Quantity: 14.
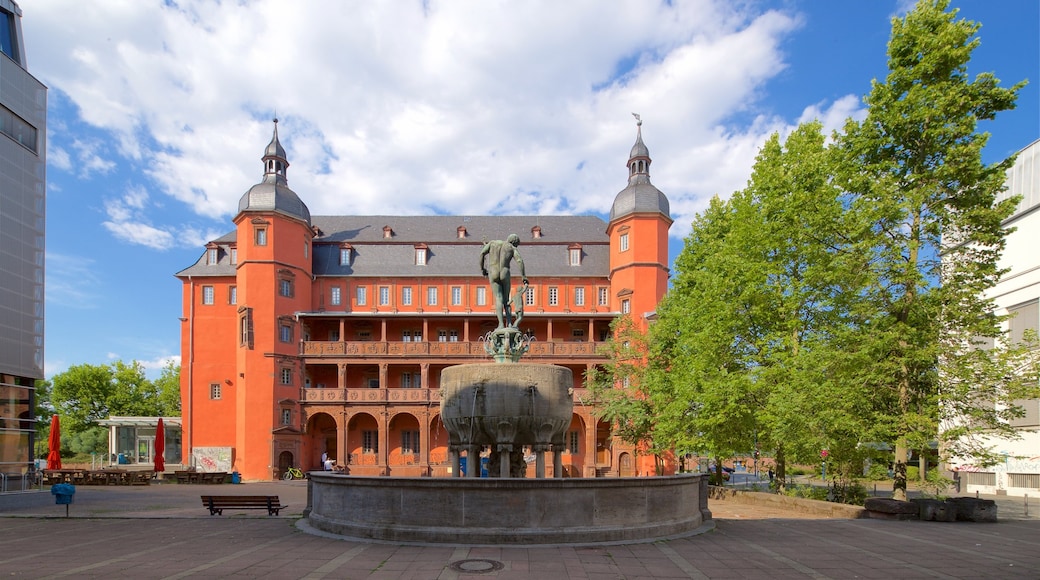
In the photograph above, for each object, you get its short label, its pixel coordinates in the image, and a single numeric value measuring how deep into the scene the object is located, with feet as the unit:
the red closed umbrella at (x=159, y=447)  115.85
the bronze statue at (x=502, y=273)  50.11
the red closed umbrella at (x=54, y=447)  96.78
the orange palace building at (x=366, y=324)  138.82
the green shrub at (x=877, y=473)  57.67
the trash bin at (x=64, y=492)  61.72
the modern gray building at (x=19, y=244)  86.58
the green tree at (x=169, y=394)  235.81
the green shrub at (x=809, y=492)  70.64
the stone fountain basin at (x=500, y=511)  36.37
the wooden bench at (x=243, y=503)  56.80
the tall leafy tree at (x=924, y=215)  55.62
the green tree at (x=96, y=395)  218.18
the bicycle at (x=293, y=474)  133.80
